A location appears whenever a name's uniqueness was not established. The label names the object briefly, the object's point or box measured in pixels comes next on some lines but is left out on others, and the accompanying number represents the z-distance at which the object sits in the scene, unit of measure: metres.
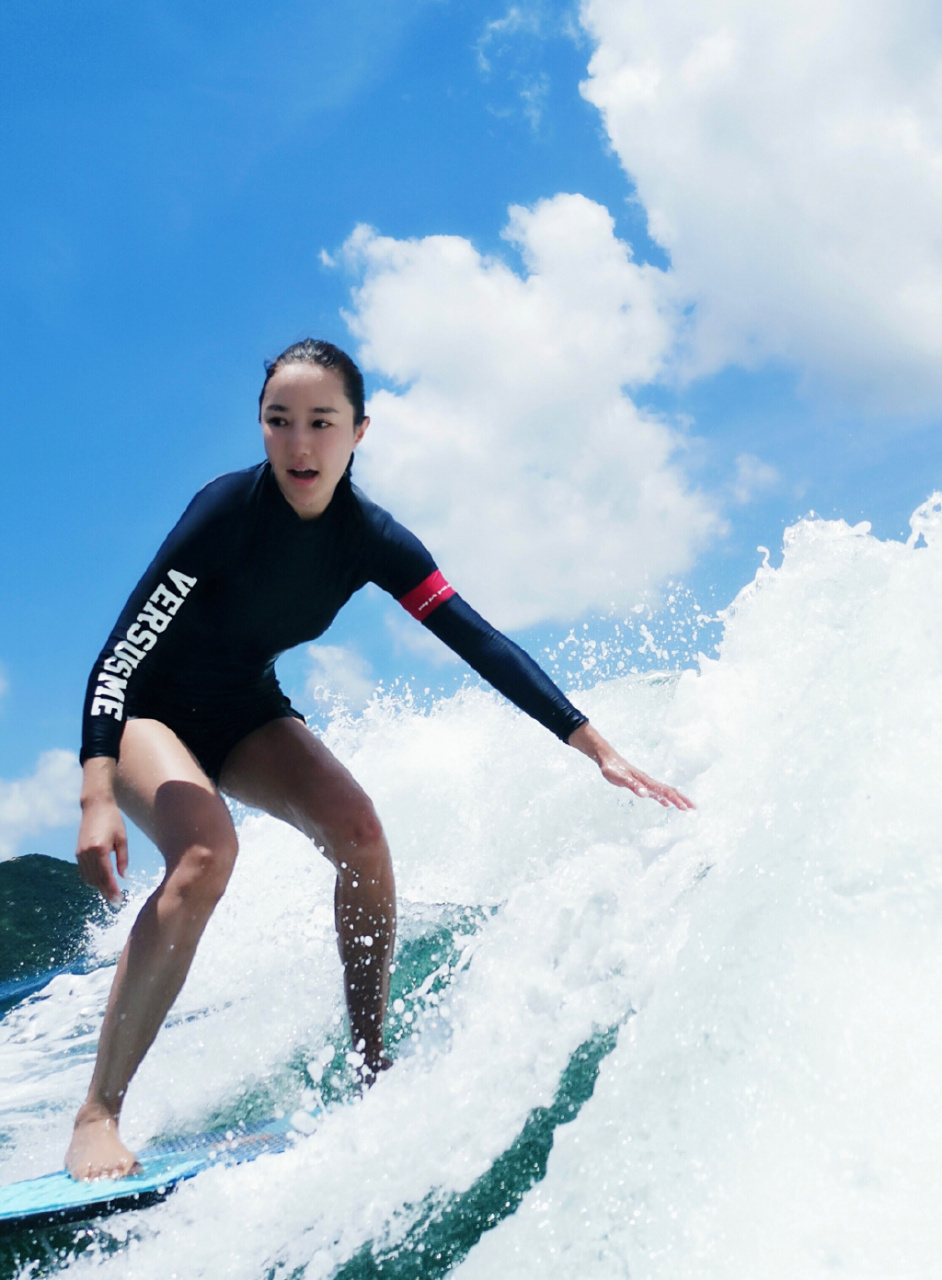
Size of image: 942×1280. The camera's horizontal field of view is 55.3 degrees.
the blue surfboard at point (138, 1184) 2.11
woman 2.52
